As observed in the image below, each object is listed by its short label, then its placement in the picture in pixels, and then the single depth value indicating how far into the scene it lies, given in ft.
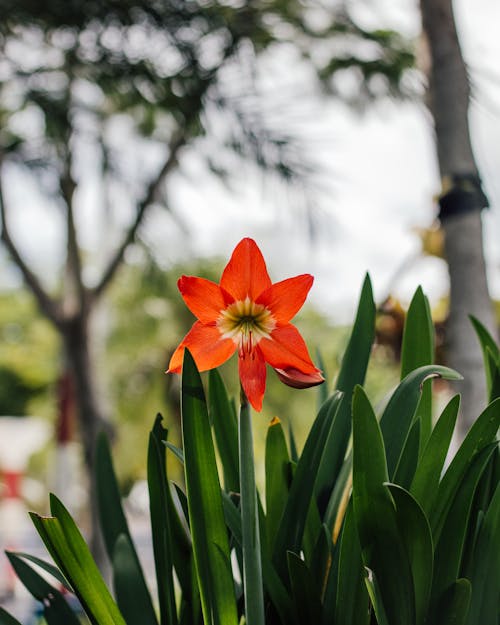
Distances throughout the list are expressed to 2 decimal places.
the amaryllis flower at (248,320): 2.01
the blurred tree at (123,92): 10.64
